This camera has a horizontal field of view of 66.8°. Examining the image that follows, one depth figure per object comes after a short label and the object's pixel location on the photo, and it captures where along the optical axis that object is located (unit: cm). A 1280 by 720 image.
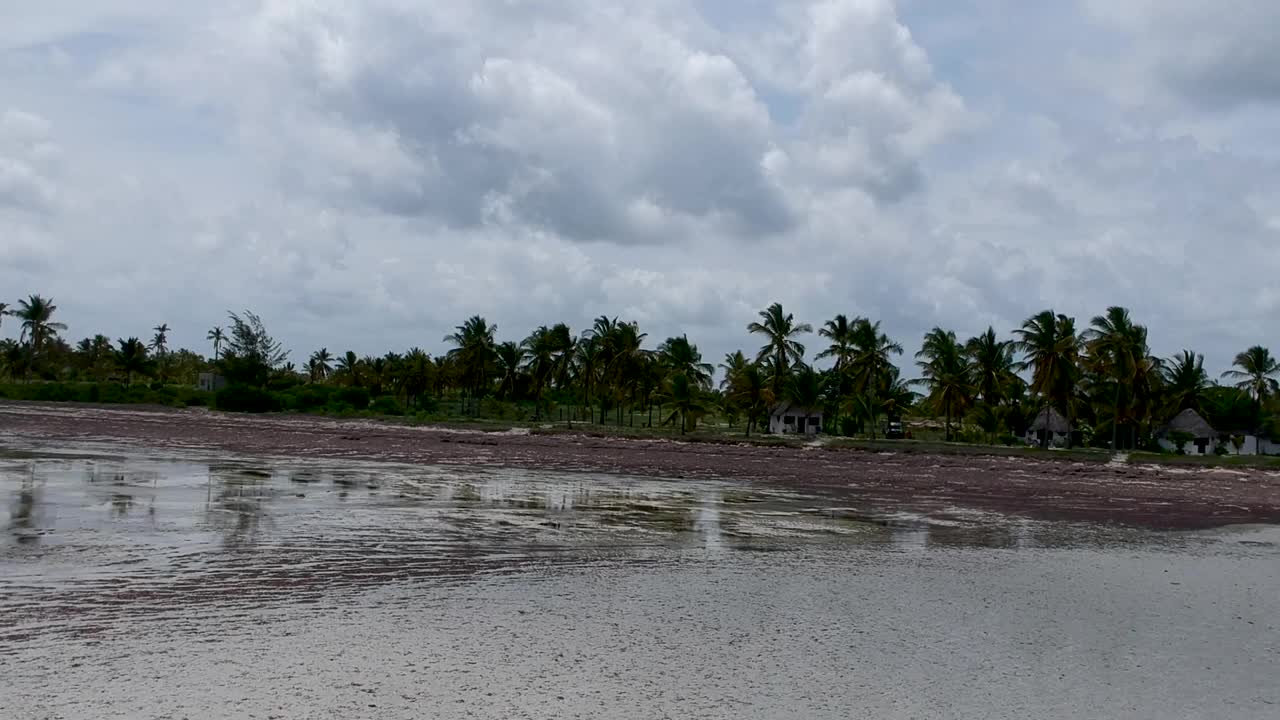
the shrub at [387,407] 7438
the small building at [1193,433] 6162
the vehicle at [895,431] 6231
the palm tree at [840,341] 6291
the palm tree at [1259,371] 6212
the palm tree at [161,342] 13162
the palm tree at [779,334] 6488
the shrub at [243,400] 7019
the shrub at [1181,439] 5834
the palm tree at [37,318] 8806
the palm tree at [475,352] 8056
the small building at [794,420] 7131
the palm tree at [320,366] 13120
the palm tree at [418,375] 9469
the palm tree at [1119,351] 5375
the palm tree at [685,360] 7069
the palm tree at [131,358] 9406
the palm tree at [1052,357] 5481
